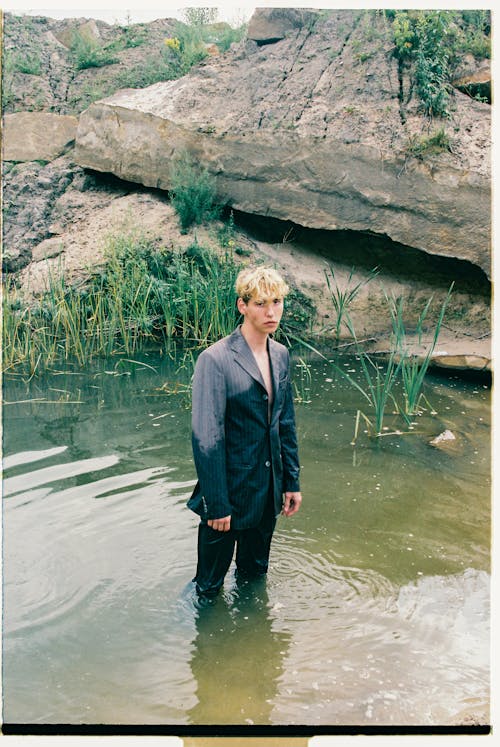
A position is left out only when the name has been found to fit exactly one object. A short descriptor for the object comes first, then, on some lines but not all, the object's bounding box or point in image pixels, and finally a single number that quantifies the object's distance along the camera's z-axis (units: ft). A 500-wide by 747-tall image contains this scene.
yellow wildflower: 34.12
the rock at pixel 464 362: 23.00
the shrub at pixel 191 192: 28.32
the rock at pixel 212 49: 33.74
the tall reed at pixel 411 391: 17.98
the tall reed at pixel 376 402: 17.46
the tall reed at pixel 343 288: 27.25
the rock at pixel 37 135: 32.50
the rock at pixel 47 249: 29.01
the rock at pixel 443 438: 17.25
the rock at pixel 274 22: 31.04
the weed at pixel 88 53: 36.32
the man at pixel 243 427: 9.13
